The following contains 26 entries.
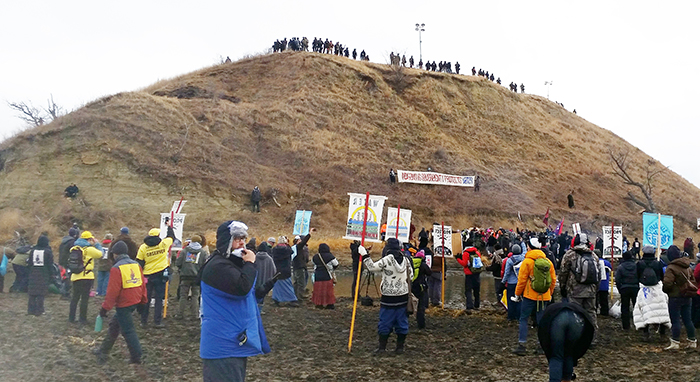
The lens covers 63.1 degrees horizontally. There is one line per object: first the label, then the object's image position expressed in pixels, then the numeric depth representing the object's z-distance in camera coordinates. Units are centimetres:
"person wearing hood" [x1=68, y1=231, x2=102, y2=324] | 1082
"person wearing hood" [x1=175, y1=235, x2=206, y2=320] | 1177
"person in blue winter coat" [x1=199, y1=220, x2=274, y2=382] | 508
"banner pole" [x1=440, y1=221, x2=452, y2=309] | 1508
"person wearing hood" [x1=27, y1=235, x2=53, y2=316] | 1200
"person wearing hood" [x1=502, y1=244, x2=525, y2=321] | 1220
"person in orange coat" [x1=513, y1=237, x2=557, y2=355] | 941
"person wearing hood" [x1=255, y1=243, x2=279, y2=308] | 1295
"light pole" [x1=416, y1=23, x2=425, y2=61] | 6825
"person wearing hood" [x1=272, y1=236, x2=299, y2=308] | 1463
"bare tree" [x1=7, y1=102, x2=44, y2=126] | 5753
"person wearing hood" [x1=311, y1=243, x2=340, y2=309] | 1466
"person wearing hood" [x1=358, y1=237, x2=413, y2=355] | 920
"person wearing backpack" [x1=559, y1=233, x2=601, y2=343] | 926
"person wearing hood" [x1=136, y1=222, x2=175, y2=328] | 1102
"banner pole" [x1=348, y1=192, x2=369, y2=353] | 1078
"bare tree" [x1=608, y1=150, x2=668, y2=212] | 4892
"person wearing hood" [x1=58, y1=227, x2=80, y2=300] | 1322
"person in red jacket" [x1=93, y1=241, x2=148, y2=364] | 792
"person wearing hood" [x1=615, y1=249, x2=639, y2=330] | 1118
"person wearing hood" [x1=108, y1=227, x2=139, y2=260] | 1055
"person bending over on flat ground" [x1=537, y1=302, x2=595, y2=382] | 552
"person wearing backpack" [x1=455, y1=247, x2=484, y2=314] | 1430
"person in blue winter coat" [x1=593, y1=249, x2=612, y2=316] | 1324
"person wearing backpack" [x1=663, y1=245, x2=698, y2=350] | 968
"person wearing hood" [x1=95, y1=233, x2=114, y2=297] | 1414
